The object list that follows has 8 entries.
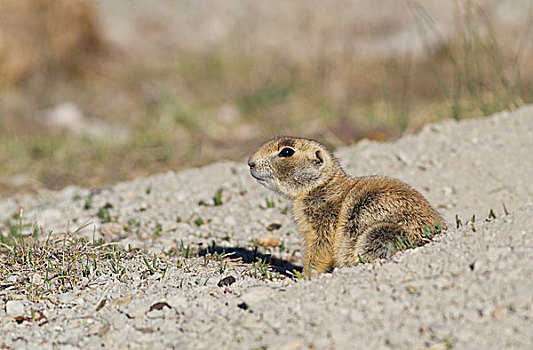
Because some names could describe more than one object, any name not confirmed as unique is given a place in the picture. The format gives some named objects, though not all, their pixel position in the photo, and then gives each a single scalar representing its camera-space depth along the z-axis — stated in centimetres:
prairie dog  713
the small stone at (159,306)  632
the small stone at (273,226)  1041
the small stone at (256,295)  611
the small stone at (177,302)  631
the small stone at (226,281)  707
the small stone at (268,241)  986
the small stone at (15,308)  656
